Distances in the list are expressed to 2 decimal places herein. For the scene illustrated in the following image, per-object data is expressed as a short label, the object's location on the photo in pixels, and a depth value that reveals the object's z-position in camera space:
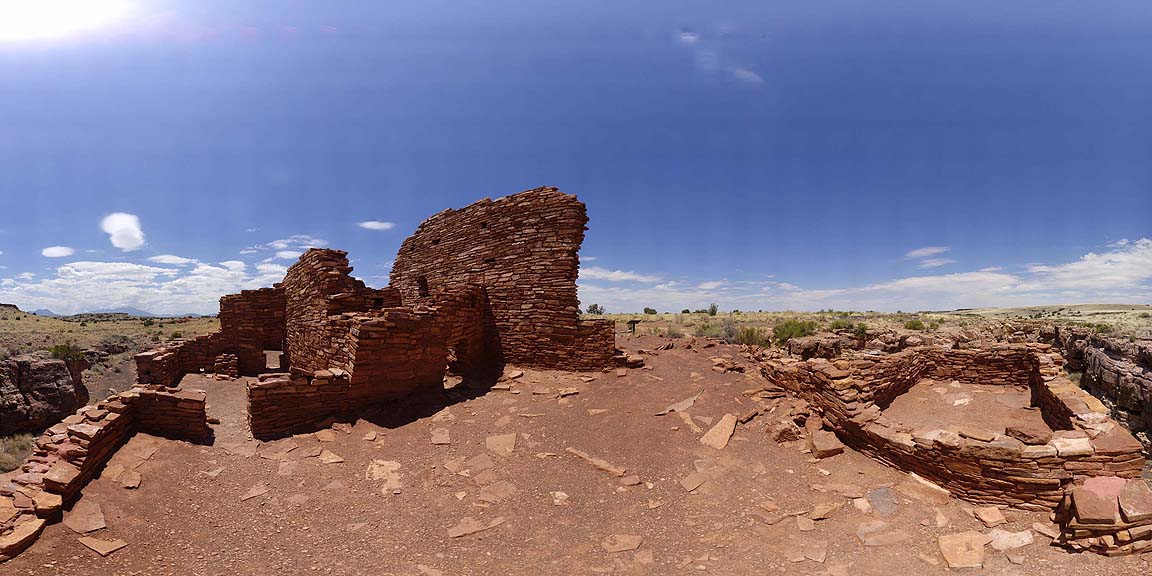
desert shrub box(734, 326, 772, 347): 19.75
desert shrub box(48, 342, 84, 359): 20.85
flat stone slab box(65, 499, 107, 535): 4.66
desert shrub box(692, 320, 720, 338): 23.70
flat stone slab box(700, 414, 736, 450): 7.44
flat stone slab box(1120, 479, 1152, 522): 4.42
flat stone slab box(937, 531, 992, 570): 4.57
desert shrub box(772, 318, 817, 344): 21.81
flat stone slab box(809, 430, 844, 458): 7.09
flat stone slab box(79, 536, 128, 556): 4.41
